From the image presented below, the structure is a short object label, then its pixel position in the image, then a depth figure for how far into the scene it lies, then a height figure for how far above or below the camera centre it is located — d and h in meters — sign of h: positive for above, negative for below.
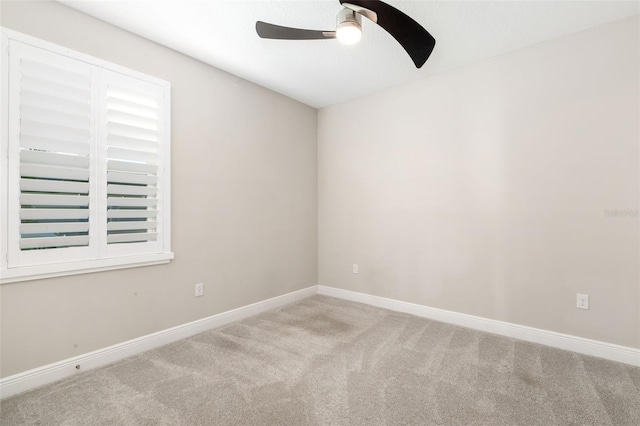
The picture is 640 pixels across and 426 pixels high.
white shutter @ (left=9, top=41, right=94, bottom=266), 1.85 +0.40
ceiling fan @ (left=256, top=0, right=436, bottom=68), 1.57 +1.09
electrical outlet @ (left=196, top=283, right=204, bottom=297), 2.78 -0.69
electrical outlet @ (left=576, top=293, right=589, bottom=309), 2.34 -0.67
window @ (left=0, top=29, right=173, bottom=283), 1.84 +0.38
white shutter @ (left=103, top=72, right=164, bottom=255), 2.24 +0.43
